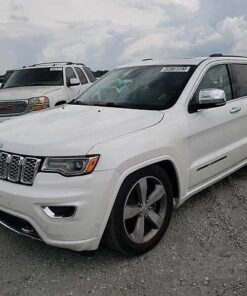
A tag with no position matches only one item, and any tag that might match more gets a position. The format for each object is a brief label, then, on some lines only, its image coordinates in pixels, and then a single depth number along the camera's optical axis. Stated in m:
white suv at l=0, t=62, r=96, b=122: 9.37
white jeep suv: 3.27
